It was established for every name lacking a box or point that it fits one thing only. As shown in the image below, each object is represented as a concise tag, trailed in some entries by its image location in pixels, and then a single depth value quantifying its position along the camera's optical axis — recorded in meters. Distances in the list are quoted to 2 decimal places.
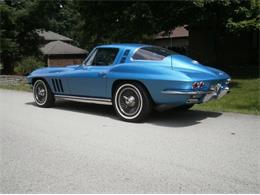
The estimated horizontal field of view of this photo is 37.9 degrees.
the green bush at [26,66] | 21.83
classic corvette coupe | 6.82
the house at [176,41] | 35.28
